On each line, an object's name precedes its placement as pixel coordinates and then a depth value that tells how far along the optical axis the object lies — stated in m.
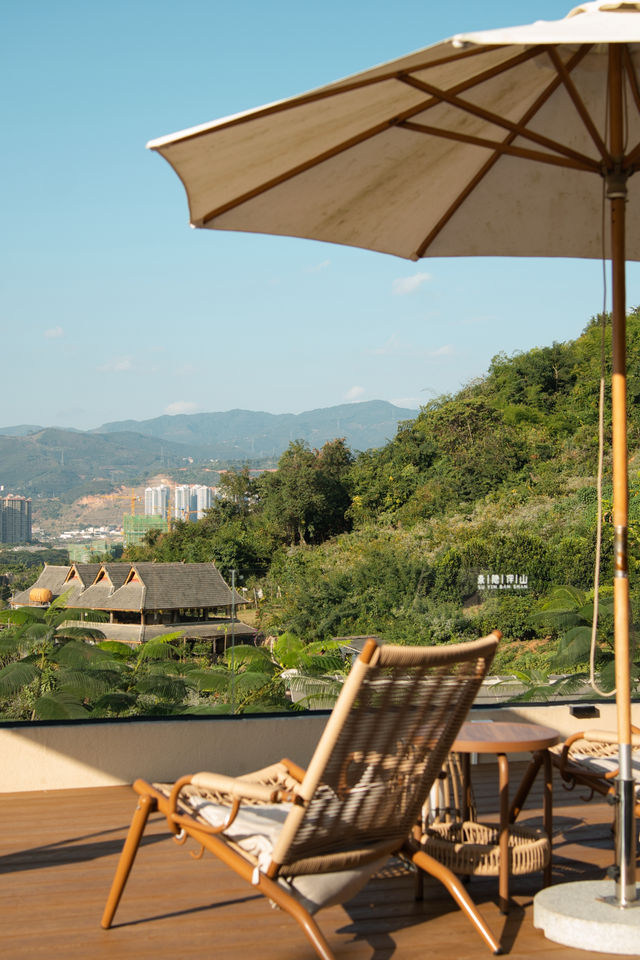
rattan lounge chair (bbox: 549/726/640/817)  2.74
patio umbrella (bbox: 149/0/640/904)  2.14
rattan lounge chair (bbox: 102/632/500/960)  1.87
